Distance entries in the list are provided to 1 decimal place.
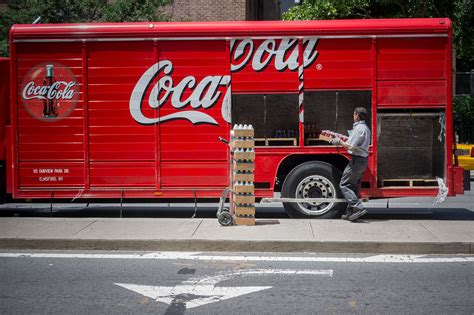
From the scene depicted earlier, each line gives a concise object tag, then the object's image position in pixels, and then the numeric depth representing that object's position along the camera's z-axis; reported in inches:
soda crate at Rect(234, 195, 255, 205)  392.5
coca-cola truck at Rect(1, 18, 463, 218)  424.5
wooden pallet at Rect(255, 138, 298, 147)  428.5
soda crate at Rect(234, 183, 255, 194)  393.1
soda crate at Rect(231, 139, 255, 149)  391.5
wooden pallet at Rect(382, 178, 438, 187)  431.5
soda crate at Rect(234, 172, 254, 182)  393.7
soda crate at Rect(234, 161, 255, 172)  393.1
